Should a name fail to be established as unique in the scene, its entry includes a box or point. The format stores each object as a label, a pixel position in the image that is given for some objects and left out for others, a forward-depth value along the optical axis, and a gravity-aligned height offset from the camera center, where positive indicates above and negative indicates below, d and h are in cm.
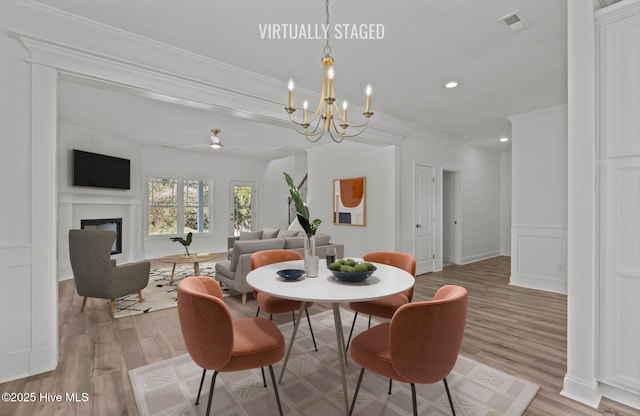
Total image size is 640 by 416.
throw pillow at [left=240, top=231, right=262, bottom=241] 628 -58
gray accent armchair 321 -64
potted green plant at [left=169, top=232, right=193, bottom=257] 473 -52
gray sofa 371 -61
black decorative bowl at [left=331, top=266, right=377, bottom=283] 176 -40
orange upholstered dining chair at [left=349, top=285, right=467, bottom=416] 135 -62
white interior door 539 -18
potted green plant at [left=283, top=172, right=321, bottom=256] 189 -9
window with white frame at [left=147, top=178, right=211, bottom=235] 720 +7
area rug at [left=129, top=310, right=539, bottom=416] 180 -123
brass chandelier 198 +80
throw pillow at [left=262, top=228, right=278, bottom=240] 626 -54
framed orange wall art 563 +14
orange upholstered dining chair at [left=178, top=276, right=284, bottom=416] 144 -68
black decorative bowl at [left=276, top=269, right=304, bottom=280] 188 -43
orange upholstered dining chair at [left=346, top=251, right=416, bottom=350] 228 -73
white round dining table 153 -46
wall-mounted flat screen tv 531 +74
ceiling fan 538 +127
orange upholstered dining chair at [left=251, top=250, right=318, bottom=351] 242 -74
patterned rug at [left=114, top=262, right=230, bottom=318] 356 -120
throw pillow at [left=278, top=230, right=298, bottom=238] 552 -49
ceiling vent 225 +146
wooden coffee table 448 -78
